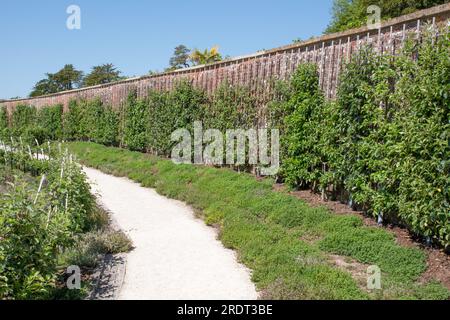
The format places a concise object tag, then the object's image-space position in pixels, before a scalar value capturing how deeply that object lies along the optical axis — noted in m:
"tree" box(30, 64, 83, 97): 64.62
